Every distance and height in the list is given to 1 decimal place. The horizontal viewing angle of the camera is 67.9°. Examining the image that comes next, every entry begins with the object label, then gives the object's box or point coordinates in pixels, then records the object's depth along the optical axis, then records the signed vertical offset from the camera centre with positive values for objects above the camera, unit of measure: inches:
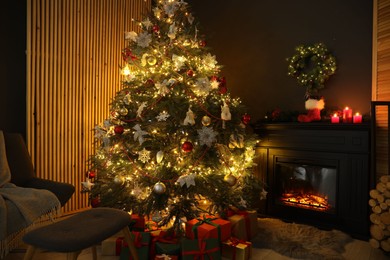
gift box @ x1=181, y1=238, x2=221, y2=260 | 75.1 -31.5
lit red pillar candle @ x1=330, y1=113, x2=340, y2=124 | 107.3 +3.8
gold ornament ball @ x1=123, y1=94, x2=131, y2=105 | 100.0 +9.8
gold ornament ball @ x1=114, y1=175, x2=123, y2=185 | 93.7 -17.2
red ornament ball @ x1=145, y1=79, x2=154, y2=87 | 98.3 +15.2
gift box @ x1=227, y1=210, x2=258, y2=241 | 96.2 -31.7
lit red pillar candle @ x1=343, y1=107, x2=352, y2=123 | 107.5 +5.0
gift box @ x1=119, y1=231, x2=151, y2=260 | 78.0 -32.2
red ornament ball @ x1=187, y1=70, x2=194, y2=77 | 97.0 +18.4
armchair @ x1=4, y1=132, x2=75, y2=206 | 89.1 -14.7
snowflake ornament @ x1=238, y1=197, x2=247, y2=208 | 96.9 -24.9
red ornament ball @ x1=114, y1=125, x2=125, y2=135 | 93.6 -0.6
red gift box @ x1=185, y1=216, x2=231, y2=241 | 79.9 -28.3
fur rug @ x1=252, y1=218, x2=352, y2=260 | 87.3 -37.1
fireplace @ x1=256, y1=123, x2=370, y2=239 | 101.2 -17.2
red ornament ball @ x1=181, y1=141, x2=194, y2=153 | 86.4 -5.7
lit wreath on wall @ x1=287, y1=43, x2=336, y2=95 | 116.7 +26.3
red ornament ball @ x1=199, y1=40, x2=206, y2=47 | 105.8 +31.2
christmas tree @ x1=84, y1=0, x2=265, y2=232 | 91.0 -2.1
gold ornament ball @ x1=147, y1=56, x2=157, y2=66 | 99.4 +23.2
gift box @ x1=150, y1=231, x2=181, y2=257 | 77.9 -32.4
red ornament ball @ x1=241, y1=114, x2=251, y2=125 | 101.0 +3.3
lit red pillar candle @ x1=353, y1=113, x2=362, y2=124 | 104.8 +3.8
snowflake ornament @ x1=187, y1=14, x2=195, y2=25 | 104.3 +39.6
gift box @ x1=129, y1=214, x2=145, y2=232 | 89.5 -30.2
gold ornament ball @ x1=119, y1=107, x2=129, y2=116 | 96.7 +5.5
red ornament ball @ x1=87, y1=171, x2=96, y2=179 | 109.7 -18.1
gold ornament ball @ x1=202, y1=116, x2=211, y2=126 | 90.3 +2.4
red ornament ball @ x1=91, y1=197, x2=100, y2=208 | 105.6 -27.6
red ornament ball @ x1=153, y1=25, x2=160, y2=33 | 101.7 +34.7
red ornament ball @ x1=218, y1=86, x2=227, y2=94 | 101.3 +13.6
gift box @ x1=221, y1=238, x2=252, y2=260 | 80.8 -34.3
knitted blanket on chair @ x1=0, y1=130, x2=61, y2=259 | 70.8 -20.9
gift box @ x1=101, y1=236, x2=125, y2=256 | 85.3 -35.3
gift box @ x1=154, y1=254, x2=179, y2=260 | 74.7 -33.6
